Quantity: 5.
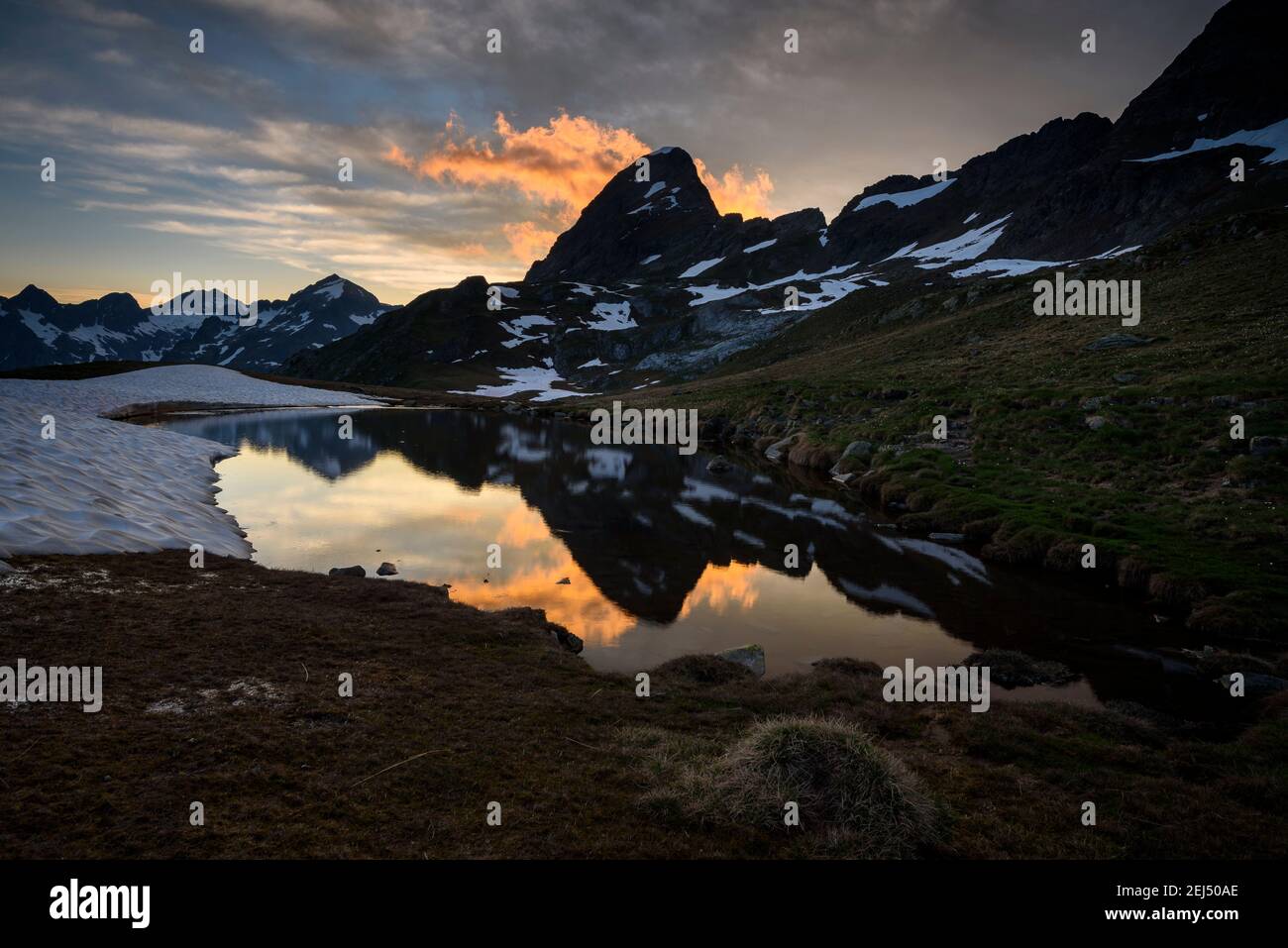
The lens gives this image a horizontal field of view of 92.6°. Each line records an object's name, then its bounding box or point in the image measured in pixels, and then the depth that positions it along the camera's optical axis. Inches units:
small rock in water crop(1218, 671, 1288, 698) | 629.3
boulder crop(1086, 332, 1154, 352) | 2121.1
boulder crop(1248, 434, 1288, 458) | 1152.8
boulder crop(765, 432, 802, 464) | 2455.2
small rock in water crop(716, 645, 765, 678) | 714.2
